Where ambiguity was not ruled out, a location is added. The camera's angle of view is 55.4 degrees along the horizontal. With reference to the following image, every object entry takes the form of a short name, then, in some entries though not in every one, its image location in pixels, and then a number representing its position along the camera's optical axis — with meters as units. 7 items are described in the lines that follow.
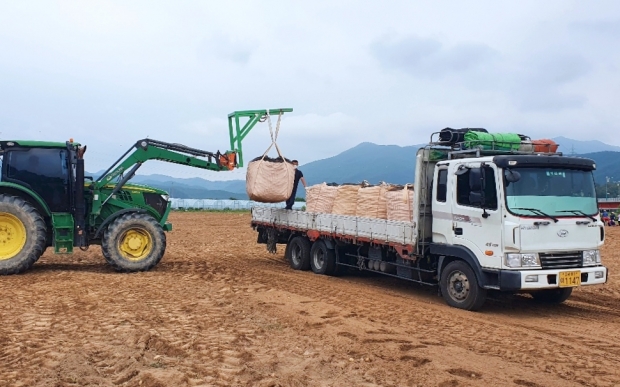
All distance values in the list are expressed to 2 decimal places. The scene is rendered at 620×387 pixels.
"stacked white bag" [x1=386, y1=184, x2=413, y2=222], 10.18
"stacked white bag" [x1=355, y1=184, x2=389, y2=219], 11.04
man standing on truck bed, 13.18
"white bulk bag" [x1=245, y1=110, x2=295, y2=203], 12.61
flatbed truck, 8.40
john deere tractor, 11.42
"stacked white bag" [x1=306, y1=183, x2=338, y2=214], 12.52
